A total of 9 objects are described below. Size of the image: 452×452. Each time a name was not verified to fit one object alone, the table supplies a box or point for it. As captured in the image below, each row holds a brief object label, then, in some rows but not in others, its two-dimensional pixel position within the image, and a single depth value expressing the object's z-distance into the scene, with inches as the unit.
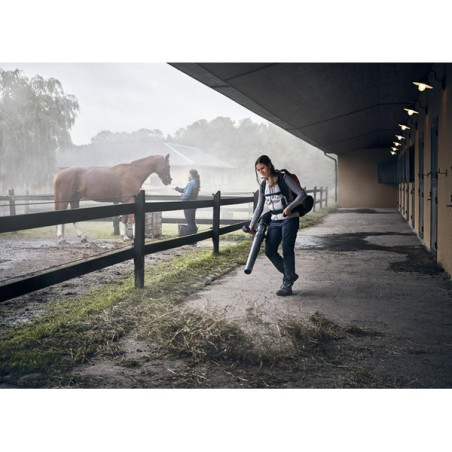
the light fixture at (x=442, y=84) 220.0
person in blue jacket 343.6
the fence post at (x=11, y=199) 474.3
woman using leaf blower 176.6
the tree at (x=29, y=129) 868.6
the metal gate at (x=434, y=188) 256.8
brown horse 417.4
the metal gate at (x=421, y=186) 331.0
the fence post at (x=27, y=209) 572.9
